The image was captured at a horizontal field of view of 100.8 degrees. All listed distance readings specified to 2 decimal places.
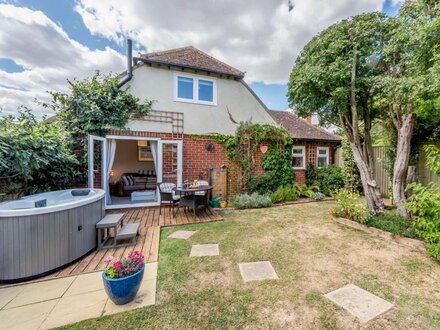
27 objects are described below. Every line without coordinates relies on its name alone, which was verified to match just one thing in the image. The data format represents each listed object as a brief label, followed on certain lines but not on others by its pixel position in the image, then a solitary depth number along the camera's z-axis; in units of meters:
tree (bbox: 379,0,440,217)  3.39
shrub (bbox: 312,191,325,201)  8.33
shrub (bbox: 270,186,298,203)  7.77
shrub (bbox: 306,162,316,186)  9.48
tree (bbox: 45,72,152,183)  6.20
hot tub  2.78
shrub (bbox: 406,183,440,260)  3.17
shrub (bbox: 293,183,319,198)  8.58
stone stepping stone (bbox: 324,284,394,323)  2.18
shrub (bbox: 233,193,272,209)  7.01
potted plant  2.22
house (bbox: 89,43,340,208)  7.01
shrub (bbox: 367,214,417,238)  4.26
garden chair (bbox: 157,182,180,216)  6.23
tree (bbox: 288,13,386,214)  4.91
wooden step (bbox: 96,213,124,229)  3.88
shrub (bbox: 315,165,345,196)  8.79
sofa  9.15
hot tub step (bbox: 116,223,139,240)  3.92
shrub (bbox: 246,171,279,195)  8.03
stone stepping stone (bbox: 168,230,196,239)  4.49
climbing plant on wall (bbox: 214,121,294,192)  8.12
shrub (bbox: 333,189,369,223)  5.17
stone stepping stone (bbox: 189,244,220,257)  3.63
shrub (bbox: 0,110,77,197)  3.62
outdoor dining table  5.80
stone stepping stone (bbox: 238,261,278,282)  2.89
